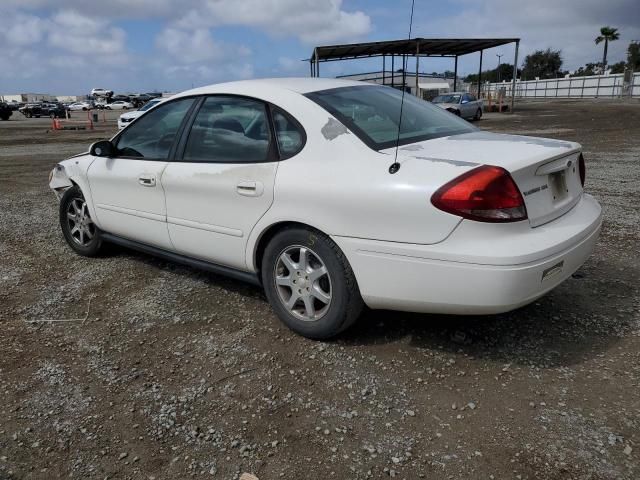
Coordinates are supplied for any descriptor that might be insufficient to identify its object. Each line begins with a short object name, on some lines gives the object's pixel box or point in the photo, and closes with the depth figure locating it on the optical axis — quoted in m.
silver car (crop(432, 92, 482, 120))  25.92
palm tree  79.75
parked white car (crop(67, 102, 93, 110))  62.97
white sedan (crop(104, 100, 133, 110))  60.75
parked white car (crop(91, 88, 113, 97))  87.29
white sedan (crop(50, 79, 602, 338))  2.69
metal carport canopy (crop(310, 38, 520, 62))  26.22
